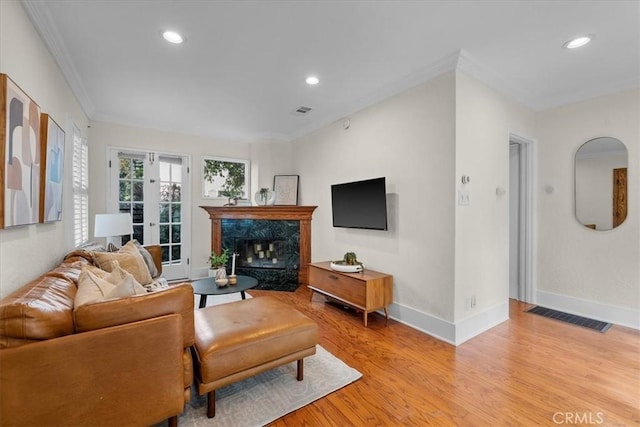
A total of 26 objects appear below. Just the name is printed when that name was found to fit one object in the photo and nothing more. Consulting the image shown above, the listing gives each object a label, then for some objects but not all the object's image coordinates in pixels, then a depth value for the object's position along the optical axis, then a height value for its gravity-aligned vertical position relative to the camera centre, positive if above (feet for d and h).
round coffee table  9.20 -2.49
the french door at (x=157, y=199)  14.08 +0.83
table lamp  10.36 -0.40
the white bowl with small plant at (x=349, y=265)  10.69 -1.95
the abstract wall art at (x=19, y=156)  4.89 +1.14
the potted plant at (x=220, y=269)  9.73 -1.94
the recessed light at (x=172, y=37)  7.27 +4.69
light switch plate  8.61 +0.55
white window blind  10.24 +1.00
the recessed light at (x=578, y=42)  7.32 +4.67
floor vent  9.70 -3.78
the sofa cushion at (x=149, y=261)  10.37 -1.72
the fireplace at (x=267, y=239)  15.20 -1.37
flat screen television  10.36 +0.46
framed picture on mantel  16.22 +1.53
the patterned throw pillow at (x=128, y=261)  8.16 -1.42
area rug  5.46 -3.93
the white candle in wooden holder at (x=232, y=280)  10.01 -2.33
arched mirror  9.95 +1.22
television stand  9.71 -2.70
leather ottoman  5.33 -2.61
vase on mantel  16.05 +1.03
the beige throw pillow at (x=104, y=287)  4.68 -1.32
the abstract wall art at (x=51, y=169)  6.73 +1.20
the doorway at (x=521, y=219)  11.93 -0.13
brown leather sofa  3.68 -2.09
